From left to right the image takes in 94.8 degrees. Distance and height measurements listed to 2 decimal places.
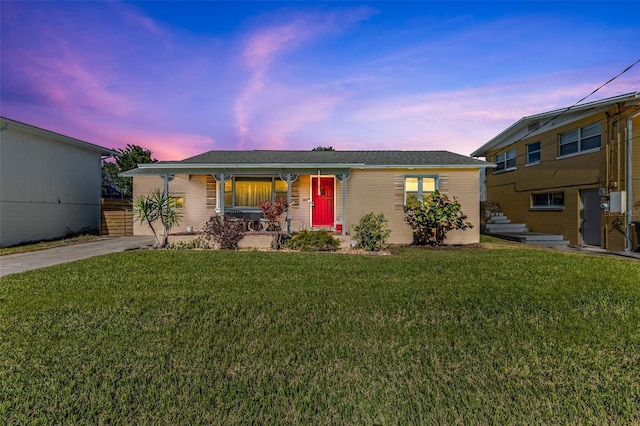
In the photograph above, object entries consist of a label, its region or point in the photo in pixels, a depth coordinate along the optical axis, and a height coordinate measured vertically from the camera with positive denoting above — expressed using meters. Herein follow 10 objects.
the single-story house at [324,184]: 11.58 +1.27
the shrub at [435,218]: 10.91 -0.23
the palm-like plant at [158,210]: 9.88 +0.12
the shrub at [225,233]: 10.04 -0.69
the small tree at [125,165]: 27.14 +4.69
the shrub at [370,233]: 10.02 -0.73
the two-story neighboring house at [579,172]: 10.18 +1.63
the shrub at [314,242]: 9.94 -1.00
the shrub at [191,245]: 10.03 -1.10
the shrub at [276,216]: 10.27 -0.11
